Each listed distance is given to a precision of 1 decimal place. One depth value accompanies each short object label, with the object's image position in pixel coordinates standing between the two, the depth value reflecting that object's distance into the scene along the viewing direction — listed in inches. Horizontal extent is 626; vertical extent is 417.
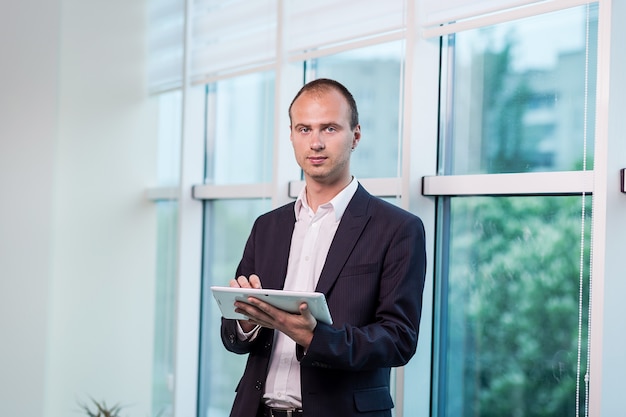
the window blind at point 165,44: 184.1
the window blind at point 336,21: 126.0
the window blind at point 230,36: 157.8
